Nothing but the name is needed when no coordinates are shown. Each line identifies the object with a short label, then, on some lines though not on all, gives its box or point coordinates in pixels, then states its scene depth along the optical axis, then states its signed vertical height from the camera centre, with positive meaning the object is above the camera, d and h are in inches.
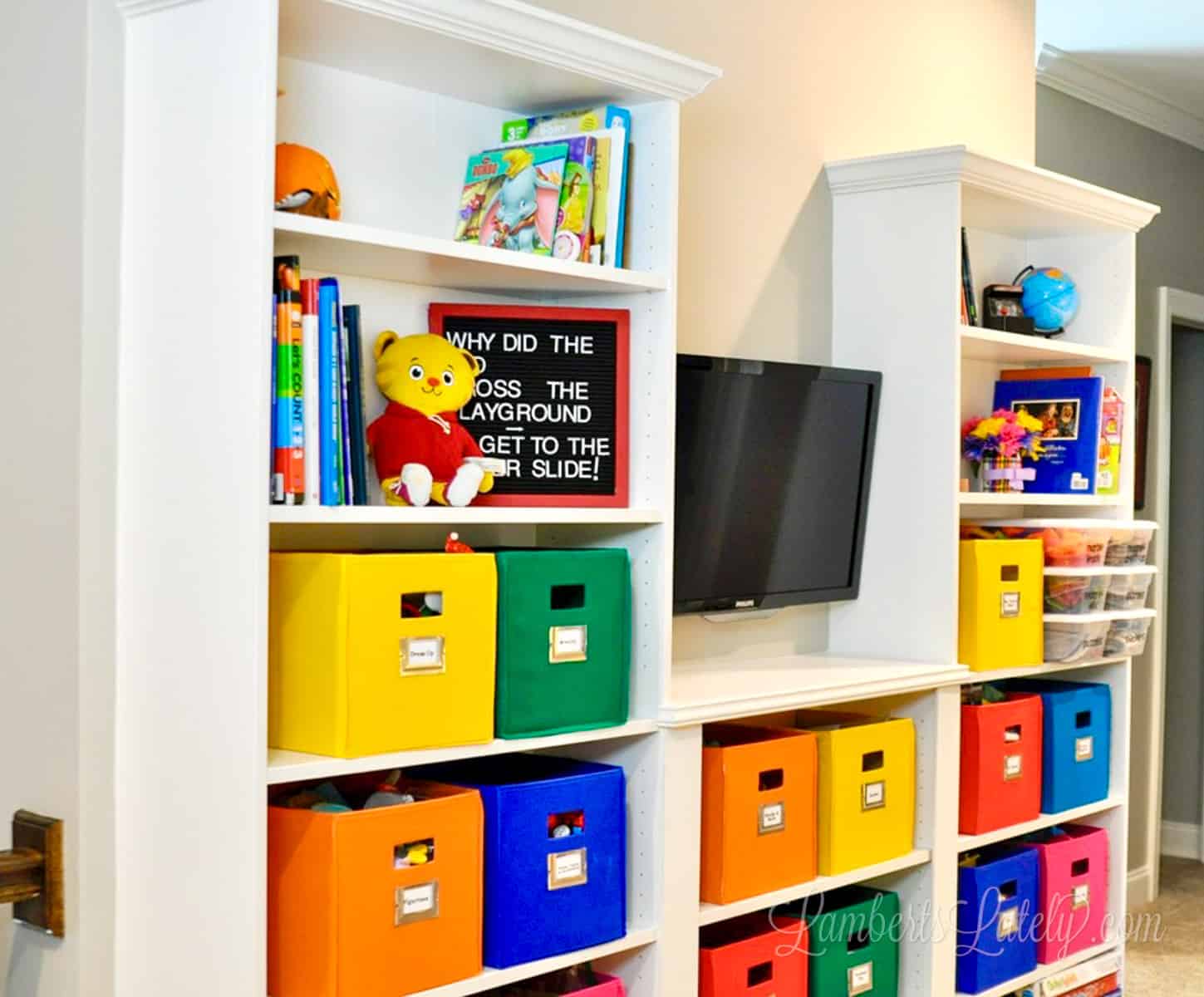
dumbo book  93.7 +17.8
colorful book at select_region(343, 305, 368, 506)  82.8 +4.2
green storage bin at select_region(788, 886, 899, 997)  111.7 -36.2
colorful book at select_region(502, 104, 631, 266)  94.7 +23.1
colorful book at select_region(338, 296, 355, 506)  81.4 +2.8
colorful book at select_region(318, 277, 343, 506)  80.0 +4.6
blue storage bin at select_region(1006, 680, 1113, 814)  134.7 -24.1
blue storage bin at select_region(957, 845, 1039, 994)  126.3 -38.1
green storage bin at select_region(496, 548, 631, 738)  87.5 -9.8
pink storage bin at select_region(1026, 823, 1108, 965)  134.6 -37.9
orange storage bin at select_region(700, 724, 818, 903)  102.7 -23.8
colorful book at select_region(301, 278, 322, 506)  78.8 +5.0
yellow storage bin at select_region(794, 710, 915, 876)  111.7 -24.1
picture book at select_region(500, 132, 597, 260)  93.7 +18.0
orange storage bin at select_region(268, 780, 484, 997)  77.2 -22.8
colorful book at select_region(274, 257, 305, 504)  77.2 +5.0
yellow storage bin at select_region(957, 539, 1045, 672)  126.6 -10.5
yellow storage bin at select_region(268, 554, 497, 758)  78.6 -9.6
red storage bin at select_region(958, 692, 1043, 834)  125.8 -24.5
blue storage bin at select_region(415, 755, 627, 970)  86.9 -23.3
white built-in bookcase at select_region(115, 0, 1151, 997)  75.2 +4.0
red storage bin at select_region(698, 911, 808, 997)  102.7 -34.2
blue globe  141.6 +18.0
